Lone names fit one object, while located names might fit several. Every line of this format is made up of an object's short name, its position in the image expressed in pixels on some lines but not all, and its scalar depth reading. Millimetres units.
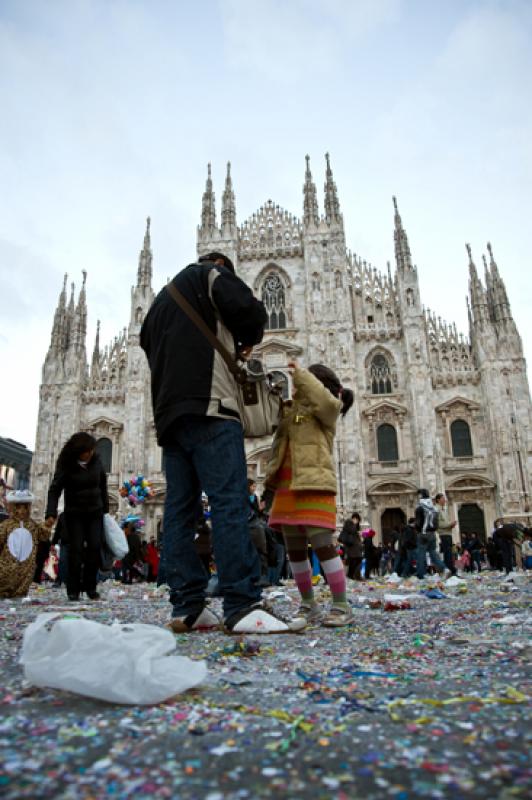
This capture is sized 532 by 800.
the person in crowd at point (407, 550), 12492
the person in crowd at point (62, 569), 10612
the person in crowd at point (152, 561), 14453
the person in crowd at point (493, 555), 15828
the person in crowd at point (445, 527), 10562
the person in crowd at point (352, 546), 11758
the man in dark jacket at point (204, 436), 2936
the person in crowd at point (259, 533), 7920
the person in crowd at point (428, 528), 10508
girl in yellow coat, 3629
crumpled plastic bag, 1575
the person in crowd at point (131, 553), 12891
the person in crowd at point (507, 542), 12812
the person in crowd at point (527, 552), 13477
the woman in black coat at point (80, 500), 5691
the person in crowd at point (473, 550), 17047
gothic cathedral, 22969
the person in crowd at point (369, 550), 15086
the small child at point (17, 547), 6039
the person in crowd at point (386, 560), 18773
